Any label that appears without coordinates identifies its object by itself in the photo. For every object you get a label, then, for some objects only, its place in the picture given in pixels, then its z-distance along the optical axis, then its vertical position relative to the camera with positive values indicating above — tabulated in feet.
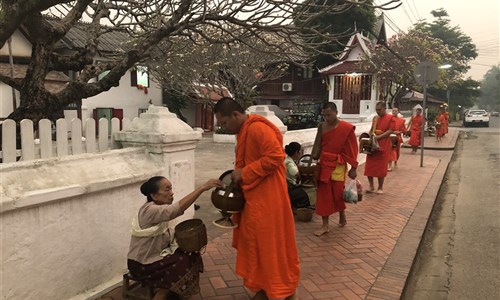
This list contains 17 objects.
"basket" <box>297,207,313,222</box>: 17.11 -4.38
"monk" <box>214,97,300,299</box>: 9.09 -2.26
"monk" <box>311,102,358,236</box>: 14.83 -1.69
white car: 112.16 -0.54
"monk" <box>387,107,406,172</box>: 29.29 -2.63
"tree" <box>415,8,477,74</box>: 153.07 +31.33
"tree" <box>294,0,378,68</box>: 84.07 +20.88
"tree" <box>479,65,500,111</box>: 307.37 +17.34
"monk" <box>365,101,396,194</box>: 22.48 -1.92
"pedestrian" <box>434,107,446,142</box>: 56.18 -1.32
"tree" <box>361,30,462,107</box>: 71.31 +10.17
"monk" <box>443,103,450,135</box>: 59.10 -1.10
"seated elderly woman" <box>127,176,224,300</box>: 9.05 -3.32
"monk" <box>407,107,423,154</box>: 42.16 -1.78
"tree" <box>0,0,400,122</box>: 11.71 +2.52
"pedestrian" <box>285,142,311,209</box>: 16.75 -2.87
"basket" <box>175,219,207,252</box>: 9.05 -2.90
